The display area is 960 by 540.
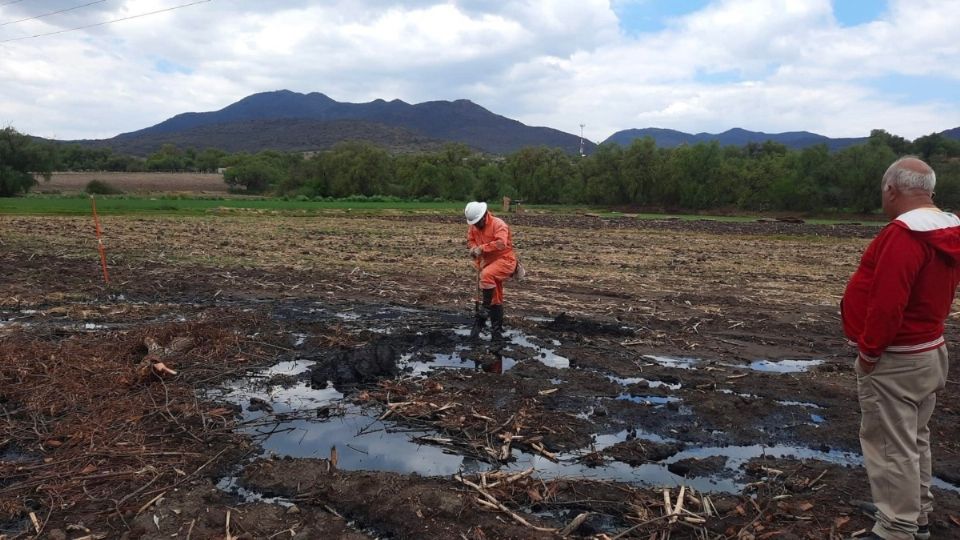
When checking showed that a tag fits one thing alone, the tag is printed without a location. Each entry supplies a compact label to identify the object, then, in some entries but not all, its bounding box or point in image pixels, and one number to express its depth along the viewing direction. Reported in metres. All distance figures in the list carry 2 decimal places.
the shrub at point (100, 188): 65.75
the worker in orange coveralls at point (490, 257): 9.38
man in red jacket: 3.85
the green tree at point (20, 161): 56.50
